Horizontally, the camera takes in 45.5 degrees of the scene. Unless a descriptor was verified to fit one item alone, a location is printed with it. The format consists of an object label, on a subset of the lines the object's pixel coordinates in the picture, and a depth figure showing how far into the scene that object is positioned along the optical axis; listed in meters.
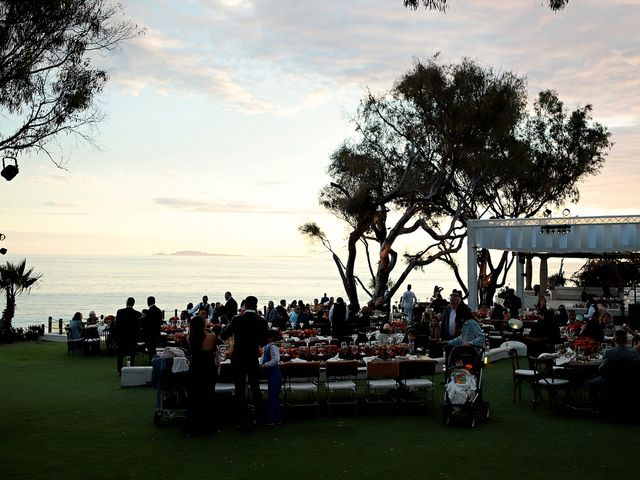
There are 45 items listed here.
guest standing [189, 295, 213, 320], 22.11
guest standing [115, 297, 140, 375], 15.08
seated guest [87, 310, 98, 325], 21.91
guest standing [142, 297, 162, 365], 15.63
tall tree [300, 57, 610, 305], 29.02
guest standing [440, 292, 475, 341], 12.95
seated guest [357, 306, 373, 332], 20.93
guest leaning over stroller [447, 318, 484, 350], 11.14
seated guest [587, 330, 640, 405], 9.97
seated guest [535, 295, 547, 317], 15.91
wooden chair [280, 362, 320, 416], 10.50
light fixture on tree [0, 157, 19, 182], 11.84
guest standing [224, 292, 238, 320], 19.35
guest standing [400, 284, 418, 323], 23.92
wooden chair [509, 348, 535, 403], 11.30
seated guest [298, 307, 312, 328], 22.69
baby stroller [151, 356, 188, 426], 10.14
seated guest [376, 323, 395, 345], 14.48
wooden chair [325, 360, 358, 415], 10.65
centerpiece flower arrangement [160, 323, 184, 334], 18.44
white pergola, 21.92
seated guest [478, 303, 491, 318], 21.42
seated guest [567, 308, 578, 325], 17.80
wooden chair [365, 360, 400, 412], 10.73
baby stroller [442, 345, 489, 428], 9.75
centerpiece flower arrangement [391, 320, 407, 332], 18.63
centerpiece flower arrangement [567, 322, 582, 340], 15.35
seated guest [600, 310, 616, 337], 14.24
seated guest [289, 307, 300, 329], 23.13
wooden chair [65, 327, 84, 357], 19.73
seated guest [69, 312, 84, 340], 19.72
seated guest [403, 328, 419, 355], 13.47
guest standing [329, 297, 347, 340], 18.34
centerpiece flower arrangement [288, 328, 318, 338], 16.11
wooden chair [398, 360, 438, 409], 10.83
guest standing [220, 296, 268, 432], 9.88
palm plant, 25.31
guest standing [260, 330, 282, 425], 10.11
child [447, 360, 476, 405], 9.80
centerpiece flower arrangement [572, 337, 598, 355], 11.16
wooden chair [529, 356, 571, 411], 10.71
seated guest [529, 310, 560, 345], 14.98
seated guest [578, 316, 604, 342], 13.64
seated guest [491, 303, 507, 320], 21.30
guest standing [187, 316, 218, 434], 9.59
